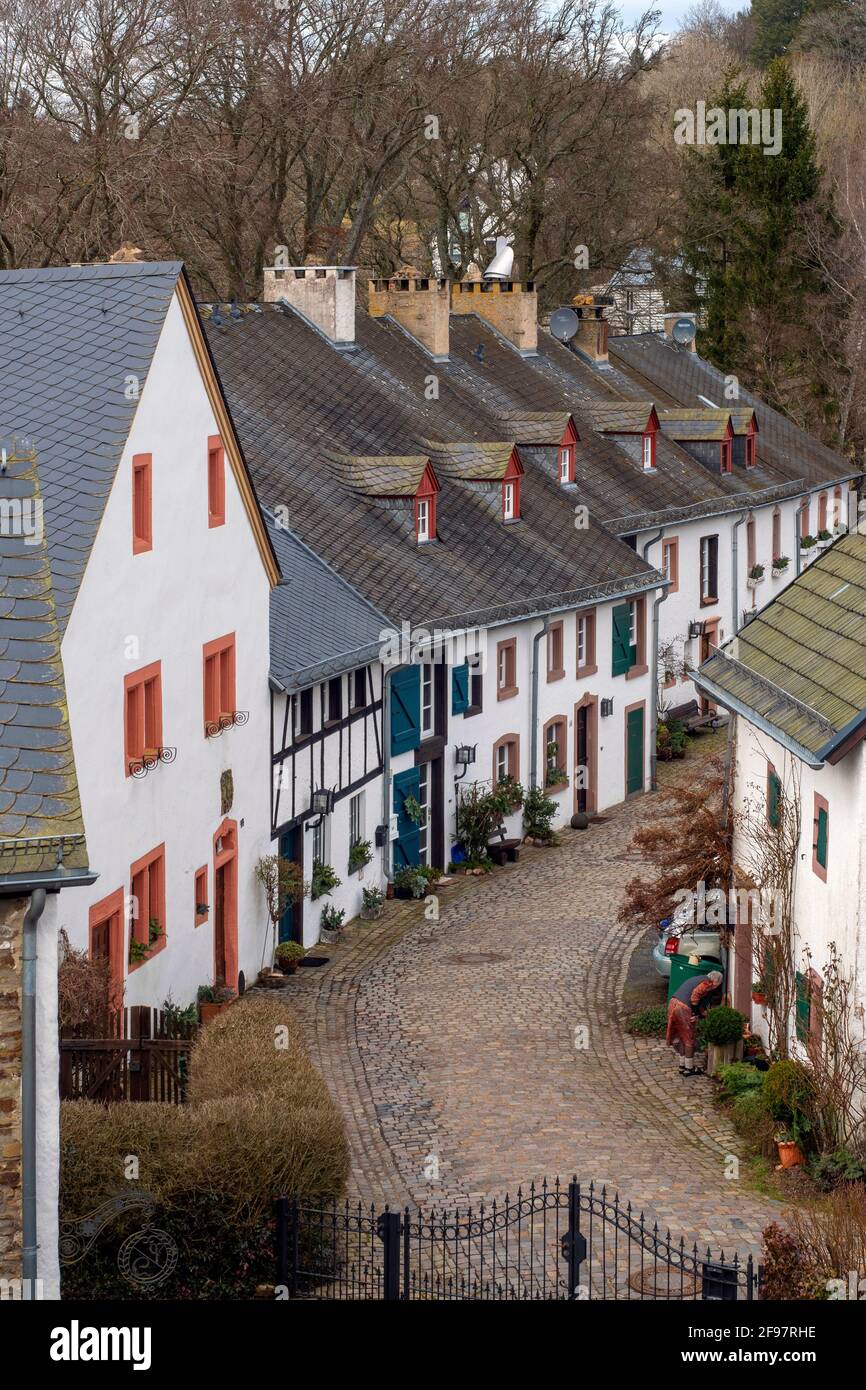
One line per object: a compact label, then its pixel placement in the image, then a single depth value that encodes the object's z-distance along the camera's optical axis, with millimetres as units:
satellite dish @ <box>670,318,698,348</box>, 57031
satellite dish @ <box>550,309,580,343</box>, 51188
